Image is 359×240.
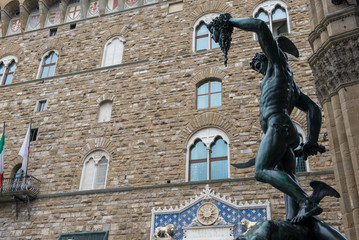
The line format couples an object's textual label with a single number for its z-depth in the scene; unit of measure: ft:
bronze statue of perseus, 9.02
